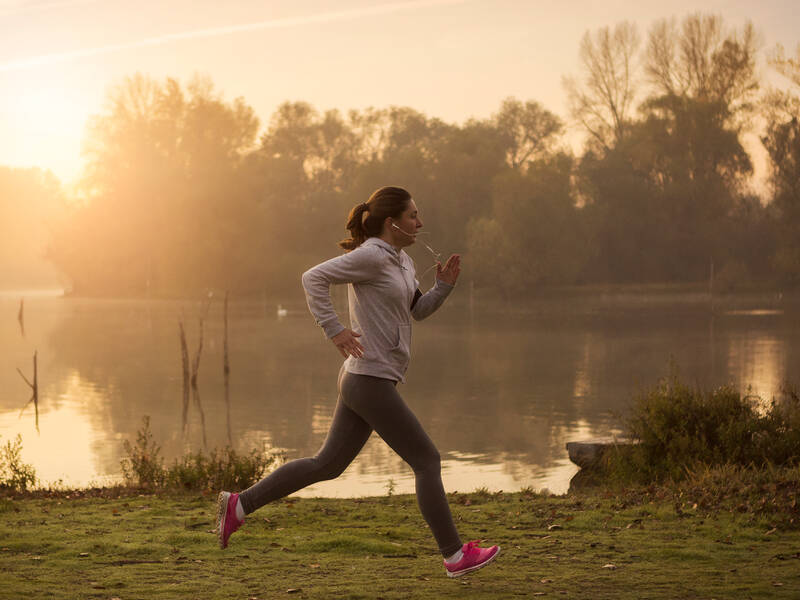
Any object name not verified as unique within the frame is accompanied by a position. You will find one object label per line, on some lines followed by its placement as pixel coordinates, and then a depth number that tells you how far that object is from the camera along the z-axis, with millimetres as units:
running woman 4457
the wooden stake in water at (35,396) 21531
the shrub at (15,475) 9695
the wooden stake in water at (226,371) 26588
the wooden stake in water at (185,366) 23428
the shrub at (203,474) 9102
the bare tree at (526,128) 76312
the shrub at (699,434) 9062
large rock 10969
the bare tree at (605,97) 69812
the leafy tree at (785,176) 61094
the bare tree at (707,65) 64250
